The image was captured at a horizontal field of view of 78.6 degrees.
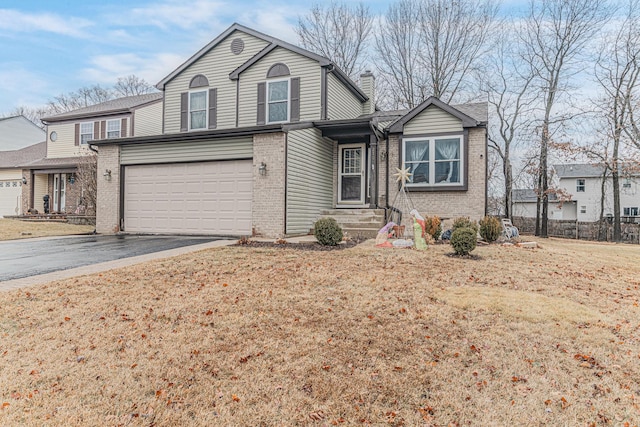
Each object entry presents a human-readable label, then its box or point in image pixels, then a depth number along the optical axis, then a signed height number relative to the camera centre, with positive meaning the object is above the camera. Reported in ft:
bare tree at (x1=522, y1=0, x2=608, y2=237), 67.26 +30.82
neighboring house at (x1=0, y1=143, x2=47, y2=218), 73.56 +4.14
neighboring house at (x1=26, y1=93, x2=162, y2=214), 67.31 +12.99
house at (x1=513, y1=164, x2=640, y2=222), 112.16 +6.05
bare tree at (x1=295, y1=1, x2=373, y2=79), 83.87 +39.12
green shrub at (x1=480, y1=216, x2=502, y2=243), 38.06 -1.42
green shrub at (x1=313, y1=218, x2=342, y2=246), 30.78 -1.70
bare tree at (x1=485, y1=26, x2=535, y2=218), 75.00 +24.49
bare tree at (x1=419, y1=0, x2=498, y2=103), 75.46 +34.73
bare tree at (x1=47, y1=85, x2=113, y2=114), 122.62 +34.42
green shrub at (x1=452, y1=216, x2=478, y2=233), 34.93 -0.84
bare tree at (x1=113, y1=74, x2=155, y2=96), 122.42 +38.24
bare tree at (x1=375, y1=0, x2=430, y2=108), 79.30 +33.13
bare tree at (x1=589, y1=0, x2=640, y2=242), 64.44 +22.64
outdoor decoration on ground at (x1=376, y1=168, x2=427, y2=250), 31.07 -1.08
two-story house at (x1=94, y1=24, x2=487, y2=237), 38.88 +6.31
